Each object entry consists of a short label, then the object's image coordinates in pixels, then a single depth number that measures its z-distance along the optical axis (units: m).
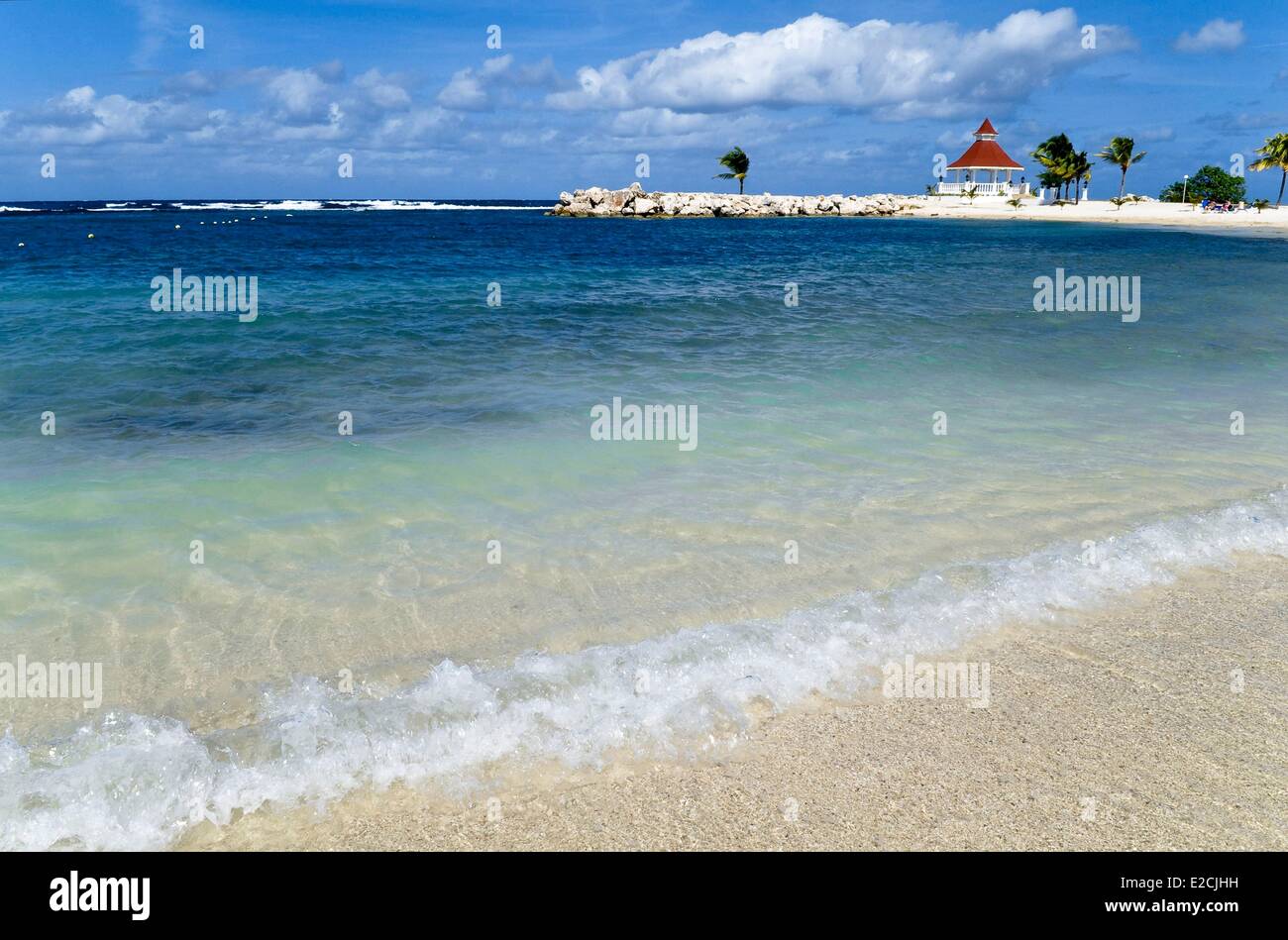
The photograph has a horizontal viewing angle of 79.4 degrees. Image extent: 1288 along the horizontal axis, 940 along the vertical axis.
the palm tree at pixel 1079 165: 91.88
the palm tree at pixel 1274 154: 72.50
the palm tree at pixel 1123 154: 86.50
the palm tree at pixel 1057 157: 92.19
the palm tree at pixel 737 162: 114.94
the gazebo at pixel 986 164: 101.31
